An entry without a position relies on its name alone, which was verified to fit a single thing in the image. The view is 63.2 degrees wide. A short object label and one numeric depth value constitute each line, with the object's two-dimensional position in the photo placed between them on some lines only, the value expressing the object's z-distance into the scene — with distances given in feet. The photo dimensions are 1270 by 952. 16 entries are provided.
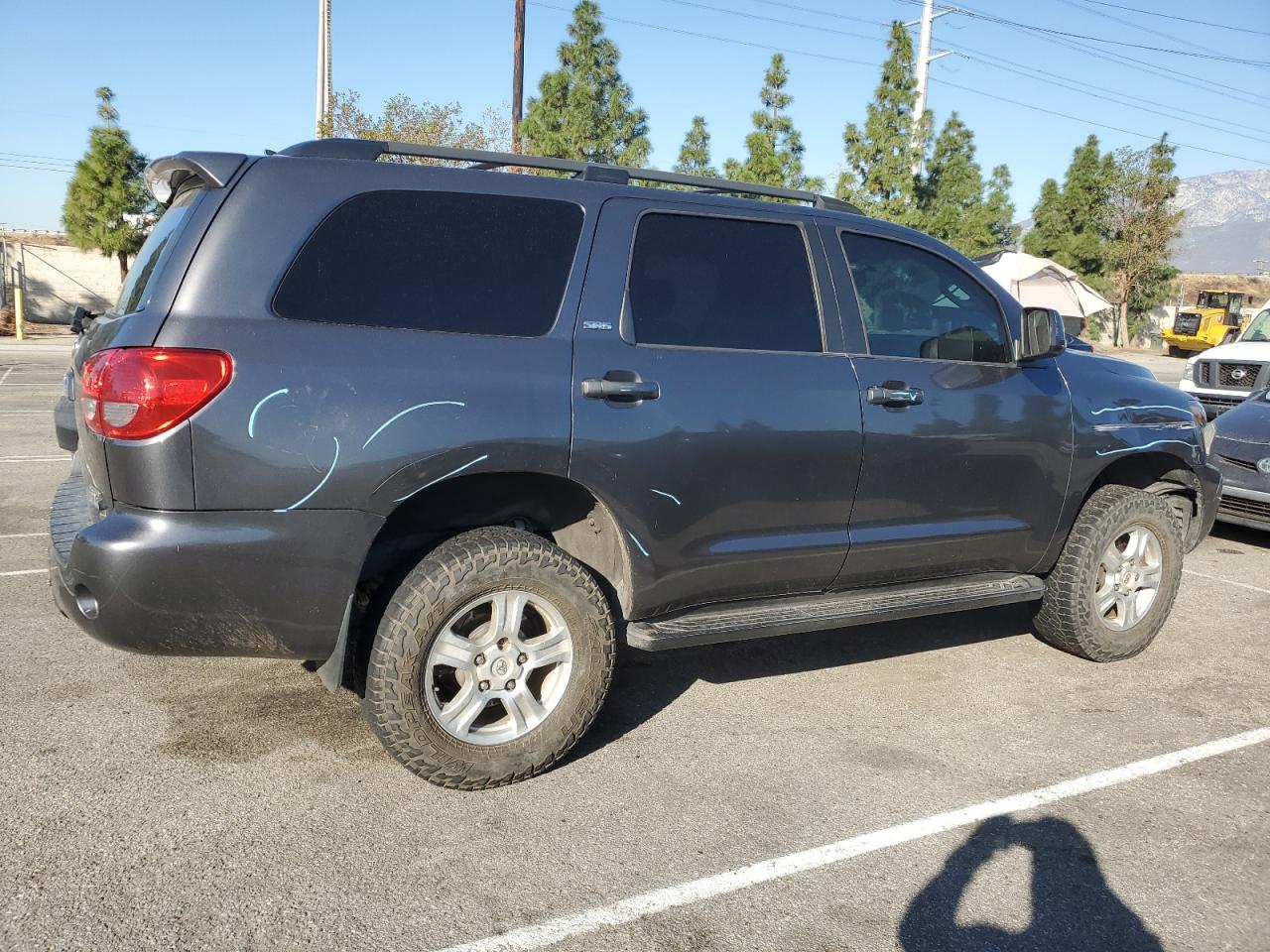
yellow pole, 82.64
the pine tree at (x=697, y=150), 75.92
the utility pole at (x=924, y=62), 86.79
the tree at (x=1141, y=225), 140.26
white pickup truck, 38.91
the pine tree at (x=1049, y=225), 146.00
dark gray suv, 9.84
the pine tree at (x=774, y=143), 73.46
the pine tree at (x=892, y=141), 85.46
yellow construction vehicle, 128.06
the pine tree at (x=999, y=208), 123.13
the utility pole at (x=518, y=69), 75.66
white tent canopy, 85.30
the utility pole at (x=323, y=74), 75.77
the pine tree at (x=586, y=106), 70.85
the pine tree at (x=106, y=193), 100.12
